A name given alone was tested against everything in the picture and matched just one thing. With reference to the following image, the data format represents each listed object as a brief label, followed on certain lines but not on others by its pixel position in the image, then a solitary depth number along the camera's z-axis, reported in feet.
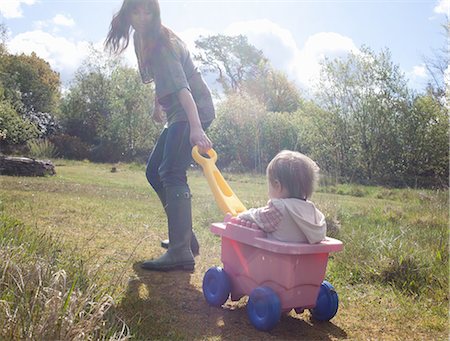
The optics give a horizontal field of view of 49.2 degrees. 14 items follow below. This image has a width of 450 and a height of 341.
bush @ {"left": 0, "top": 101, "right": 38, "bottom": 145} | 41.84
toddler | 7.86
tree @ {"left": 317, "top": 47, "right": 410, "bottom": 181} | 55.06
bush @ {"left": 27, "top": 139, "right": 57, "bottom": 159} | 51.05
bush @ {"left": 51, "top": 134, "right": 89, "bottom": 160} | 63.52
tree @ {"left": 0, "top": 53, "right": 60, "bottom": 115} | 56.44
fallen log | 34.71
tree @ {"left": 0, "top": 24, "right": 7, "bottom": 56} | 47.74
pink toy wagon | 7.72
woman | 10.71
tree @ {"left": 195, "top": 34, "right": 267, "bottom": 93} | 63.26
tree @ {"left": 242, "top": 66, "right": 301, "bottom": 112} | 86.69
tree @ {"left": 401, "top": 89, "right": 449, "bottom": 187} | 52.38
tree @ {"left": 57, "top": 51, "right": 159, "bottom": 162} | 65.16
